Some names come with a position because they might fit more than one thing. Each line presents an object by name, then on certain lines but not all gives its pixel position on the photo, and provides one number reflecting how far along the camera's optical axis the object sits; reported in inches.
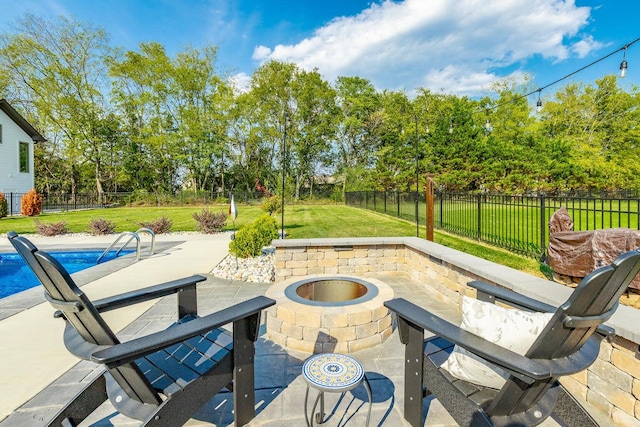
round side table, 61.1
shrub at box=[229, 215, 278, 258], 232.1
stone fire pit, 107.2
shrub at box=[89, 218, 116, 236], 390.6
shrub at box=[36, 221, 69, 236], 391.2
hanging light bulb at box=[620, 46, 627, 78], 230.1
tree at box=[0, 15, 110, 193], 837.3
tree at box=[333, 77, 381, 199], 1054.4
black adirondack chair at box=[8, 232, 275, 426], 53.6
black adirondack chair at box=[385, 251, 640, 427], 45.9
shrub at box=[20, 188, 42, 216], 596.9
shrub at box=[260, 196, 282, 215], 424.2
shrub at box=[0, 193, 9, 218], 552.1
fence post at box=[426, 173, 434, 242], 239.9
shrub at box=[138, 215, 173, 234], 396.6
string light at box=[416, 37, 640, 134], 209.9
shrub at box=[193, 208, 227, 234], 417.1
